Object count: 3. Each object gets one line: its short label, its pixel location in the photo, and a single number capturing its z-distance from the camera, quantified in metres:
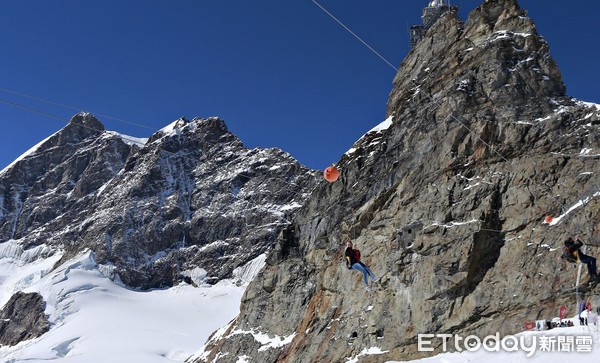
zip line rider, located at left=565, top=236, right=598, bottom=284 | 28.36
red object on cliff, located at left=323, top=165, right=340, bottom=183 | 26.69
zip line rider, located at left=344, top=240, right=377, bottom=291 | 26.31
